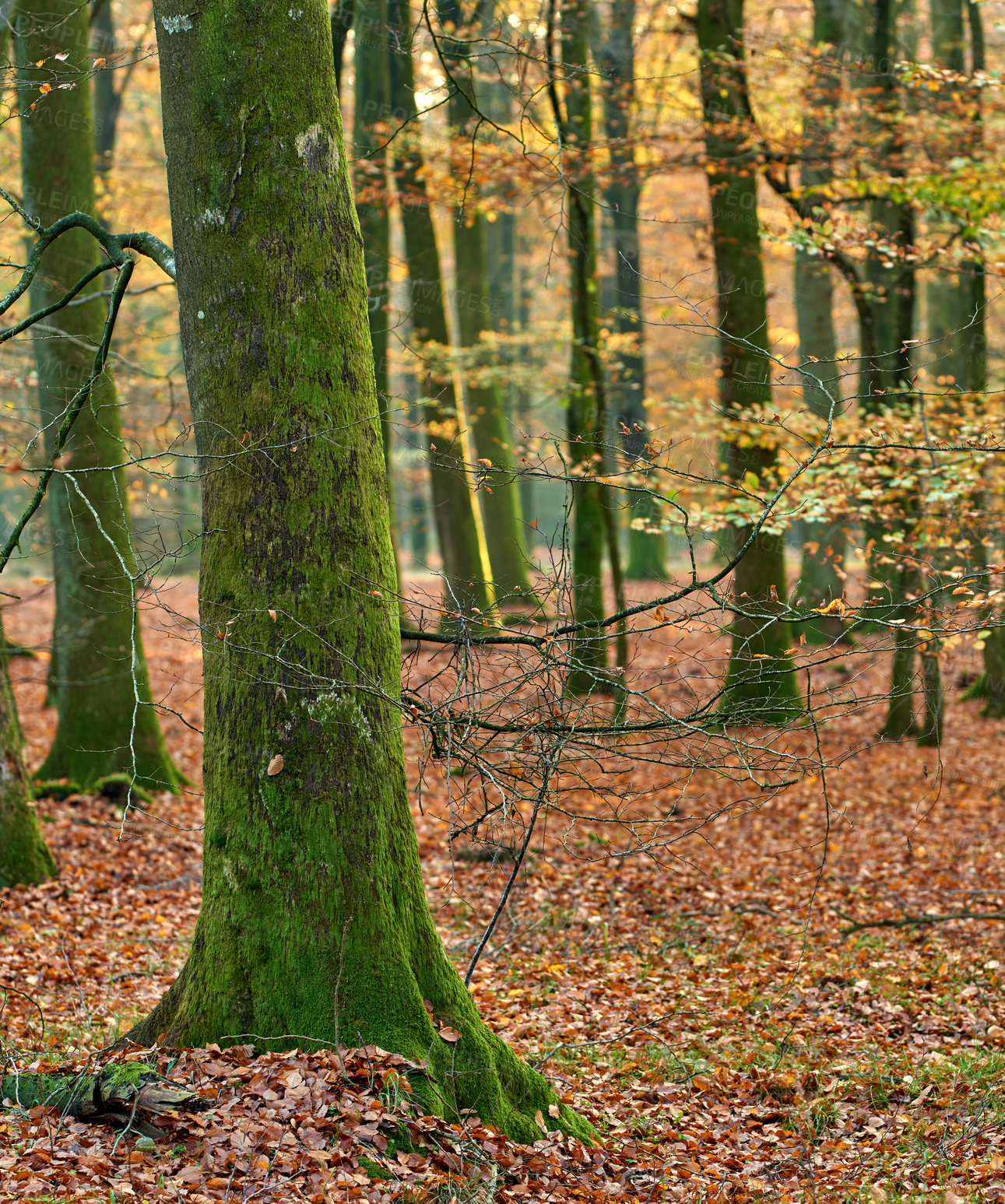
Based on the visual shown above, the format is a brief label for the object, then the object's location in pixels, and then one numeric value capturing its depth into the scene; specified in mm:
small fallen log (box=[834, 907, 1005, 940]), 13969
